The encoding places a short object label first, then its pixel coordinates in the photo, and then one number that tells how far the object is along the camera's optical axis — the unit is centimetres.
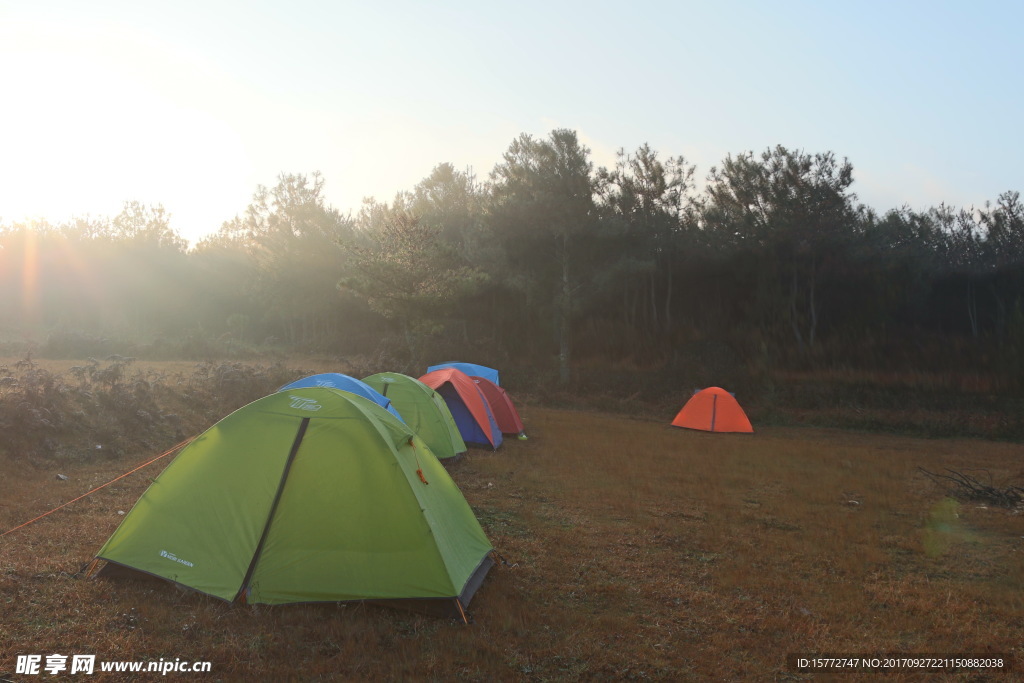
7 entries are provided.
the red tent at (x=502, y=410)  1603
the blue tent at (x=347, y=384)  1097
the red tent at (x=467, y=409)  1411
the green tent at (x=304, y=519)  555
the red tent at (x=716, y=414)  1920
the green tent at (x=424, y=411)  1226
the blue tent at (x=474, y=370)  1896
